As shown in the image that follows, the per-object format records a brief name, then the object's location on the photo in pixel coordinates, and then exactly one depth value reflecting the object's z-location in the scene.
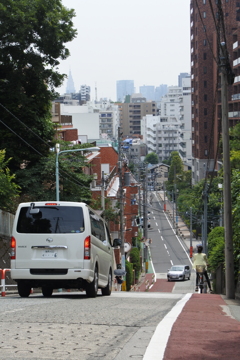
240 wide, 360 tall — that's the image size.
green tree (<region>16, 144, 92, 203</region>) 39.28
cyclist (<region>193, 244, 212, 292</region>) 20.88
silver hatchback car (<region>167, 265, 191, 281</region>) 57.88
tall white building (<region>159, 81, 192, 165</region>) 155.88
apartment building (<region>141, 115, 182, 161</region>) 195.62
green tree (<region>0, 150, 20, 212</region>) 26.78
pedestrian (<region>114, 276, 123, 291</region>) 34.71
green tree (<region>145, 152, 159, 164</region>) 183.12
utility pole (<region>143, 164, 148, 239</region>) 73.18
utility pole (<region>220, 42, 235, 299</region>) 18.30
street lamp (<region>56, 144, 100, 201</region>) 33.96
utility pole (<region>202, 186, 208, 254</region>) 49.77
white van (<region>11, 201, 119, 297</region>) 13.96
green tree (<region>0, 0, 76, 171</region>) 38.09
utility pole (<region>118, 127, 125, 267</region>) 43.56
